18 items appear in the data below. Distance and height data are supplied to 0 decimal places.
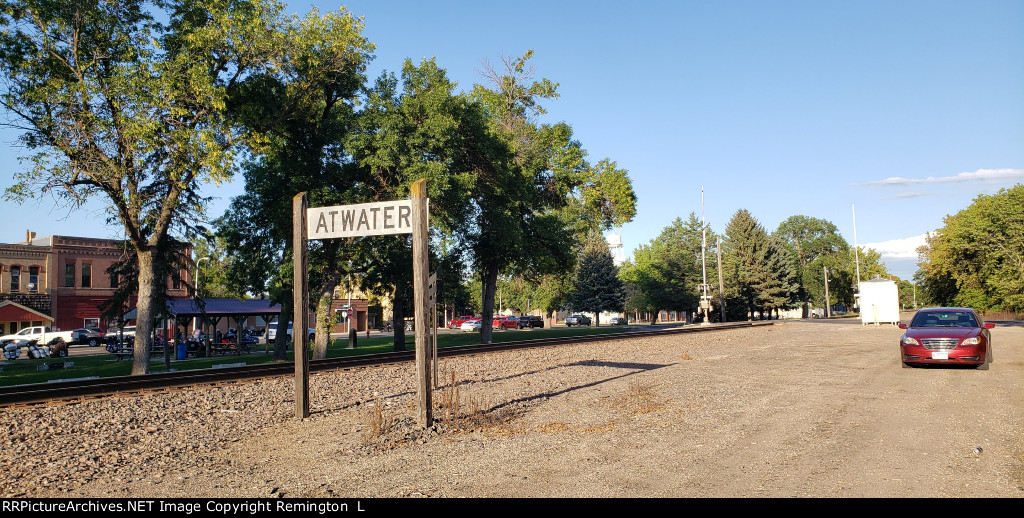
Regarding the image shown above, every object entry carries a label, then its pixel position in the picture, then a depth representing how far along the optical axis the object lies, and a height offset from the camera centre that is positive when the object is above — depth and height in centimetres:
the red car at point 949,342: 1553 -113
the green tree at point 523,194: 3553 +639
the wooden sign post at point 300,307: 1162 +9
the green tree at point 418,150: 2794 +687
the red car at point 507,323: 7631 -193
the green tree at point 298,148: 2595 +689
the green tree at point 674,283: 8169 +228
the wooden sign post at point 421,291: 1027 +27
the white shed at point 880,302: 4591 -47
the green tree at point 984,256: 6581 +380
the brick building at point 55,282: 5550 +322
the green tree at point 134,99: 2142 +699
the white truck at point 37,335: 4544 -107
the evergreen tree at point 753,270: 7612 +321
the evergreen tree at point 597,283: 7812 +236
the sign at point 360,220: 1075 +148
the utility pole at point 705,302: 5959 -16
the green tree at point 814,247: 12462 +954
